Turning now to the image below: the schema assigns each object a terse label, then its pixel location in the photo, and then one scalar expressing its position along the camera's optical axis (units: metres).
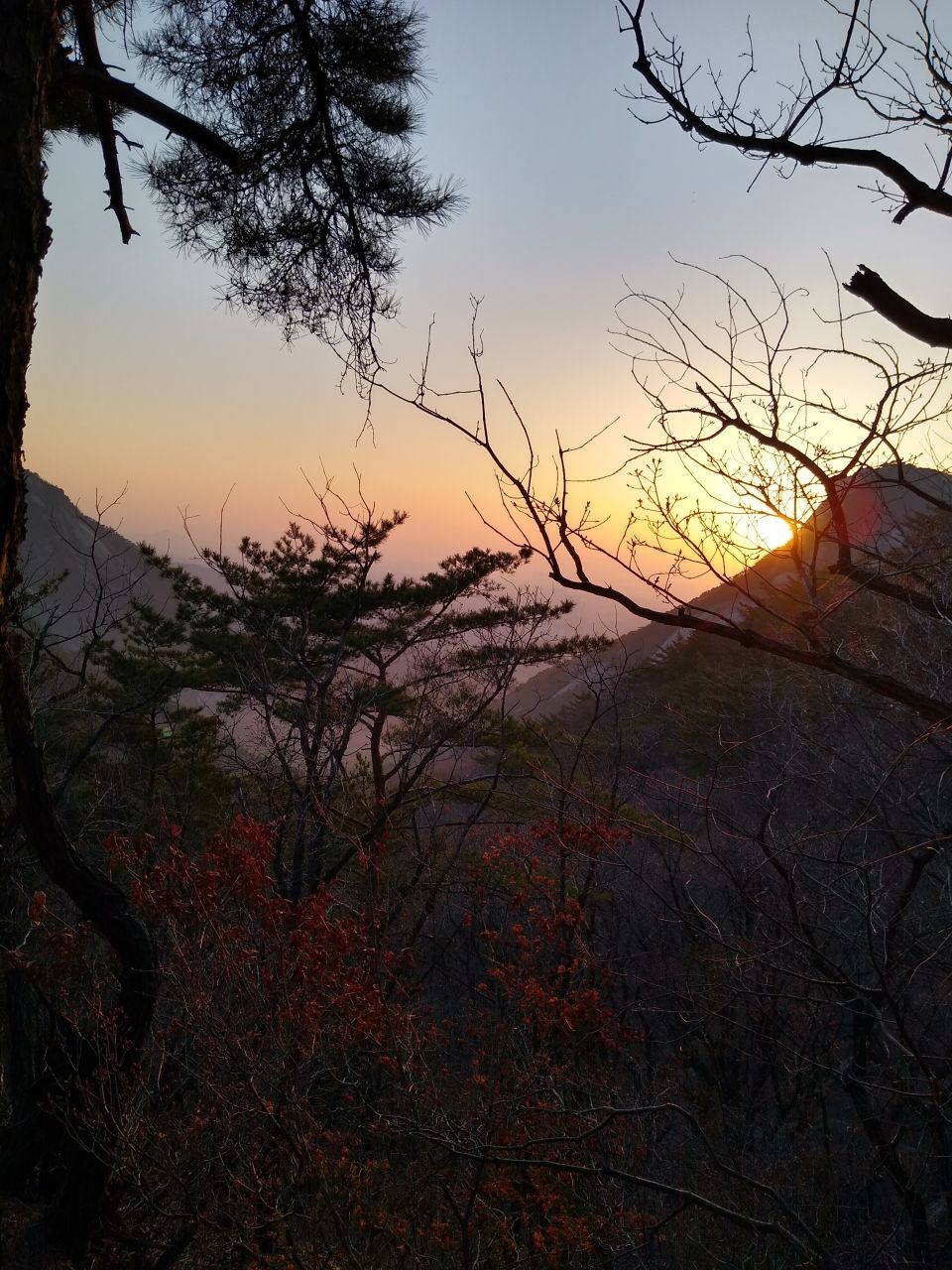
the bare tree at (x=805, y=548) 2.49
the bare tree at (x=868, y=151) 2.09
